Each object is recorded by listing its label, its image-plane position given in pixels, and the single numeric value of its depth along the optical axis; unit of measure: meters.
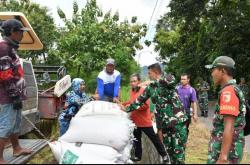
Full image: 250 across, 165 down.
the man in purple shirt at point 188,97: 4.43
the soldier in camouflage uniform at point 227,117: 2.14
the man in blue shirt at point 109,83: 3.99
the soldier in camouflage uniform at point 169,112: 3.07
